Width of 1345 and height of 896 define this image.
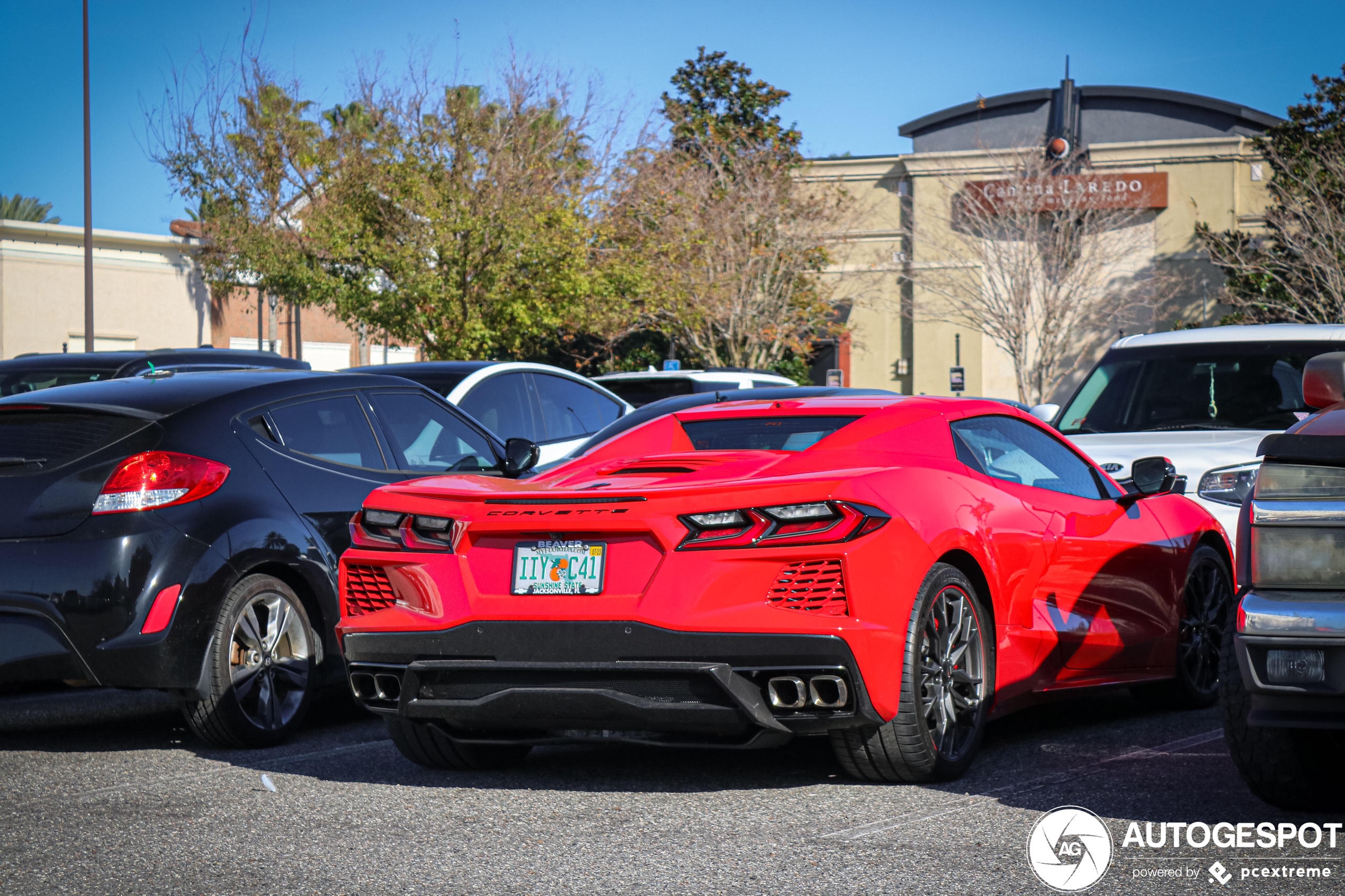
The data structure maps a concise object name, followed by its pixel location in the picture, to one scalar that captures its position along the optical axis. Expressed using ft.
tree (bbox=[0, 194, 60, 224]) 214.90
